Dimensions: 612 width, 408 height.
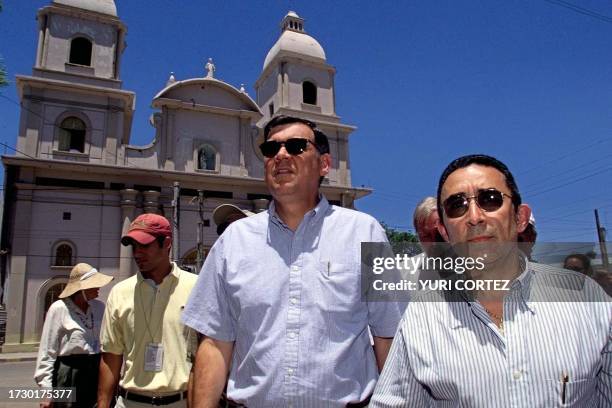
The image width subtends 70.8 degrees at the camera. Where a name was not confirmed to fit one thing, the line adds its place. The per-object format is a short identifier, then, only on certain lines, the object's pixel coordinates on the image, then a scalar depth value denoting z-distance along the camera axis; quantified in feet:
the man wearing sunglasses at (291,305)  6.05
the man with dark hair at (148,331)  9.45
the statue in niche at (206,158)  74.17
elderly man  8.97
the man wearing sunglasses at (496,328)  4.55
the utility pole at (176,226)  56.85
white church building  60.80
